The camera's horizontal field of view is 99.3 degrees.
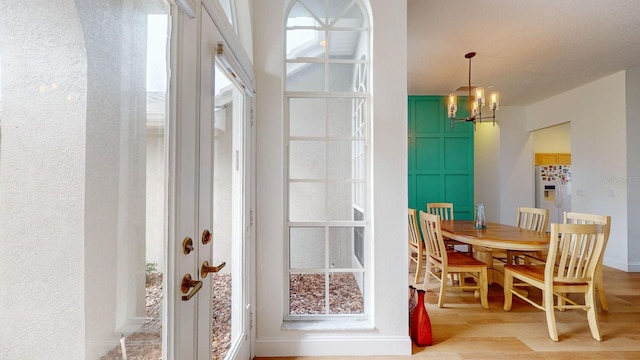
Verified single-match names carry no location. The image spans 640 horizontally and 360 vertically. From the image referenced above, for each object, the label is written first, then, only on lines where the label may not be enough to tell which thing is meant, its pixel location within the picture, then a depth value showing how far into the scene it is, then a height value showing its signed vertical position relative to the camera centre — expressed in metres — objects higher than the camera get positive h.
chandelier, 3.07 +0.93
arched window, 2.04 +0.19
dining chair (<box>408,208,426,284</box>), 3.18 -0.69
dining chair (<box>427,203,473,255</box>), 3.65 -0.46
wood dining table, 2.44 -0.54
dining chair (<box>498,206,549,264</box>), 3.07 -0.53
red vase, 2.05 -1.10
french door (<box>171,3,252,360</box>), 0.96 -0.08
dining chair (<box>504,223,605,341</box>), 2.12 -0.72
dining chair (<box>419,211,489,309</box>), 2.72 -0.84
